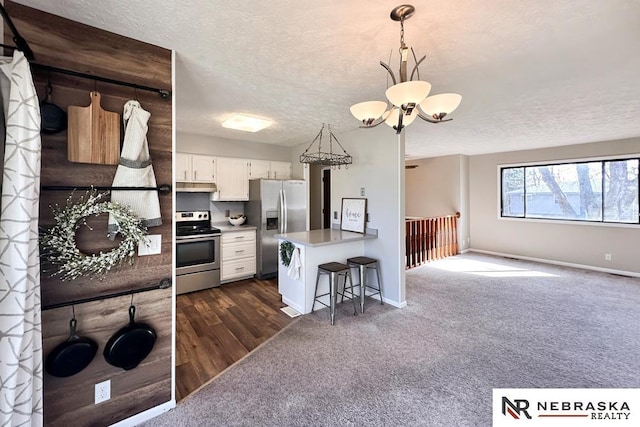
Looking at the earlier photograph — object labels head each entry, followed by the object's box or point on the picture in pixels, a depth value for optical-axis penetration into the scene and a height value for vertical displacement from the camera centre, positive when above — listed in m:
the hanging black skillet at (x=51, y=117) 1.45 +0.54
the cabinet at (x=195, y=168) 4.25 +0.77
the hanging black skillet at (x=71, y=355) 1.48 -0.77
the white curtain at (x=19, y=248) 1.16 -0.14
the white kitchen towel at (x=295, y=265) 3.36 -0.62
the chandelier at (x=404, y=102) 1.48 +0.69
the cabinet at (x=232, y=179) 4.65 +0.64
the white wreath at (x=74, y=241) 1.47 -0.13
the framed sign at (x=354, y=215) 3.88 +0.00
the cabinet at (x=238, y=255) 4.44 -0.66
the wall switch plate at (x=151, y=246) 1.79 -0.20
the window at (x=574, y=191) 4.88 +0.44
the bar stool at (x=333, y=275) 3.12 -0.72
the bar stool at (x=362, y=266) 3.44 -0.67
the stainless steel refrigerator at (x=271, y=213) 4.69 +0.04
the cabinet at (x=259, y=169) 4.98 +0.86
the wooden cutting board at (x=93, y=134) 1.53 +0.47
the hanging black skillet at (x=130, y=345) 1.63 -0.78
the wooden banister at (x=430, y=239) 5.55 -0.54
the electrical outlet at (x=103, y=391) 1.64 -1.06
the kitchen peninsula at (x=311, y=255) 3.35 -0.53
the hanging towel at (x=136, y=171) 1.66 +0.28
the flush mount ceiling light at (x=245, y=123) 3.46 +1.23
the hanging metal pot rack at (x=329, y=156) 3.37 +0.75
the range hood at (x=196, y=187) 4.20 +0.45
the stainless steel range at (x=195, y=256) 3.98 -0.61
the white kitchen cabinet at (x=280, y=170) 5.25 +0.88
